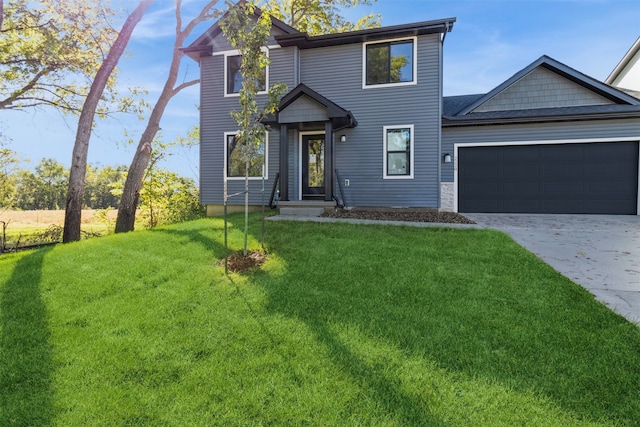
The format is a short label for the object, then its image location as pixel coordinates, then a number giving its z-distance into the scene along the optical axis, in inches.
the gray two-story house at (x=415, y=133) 368.8
